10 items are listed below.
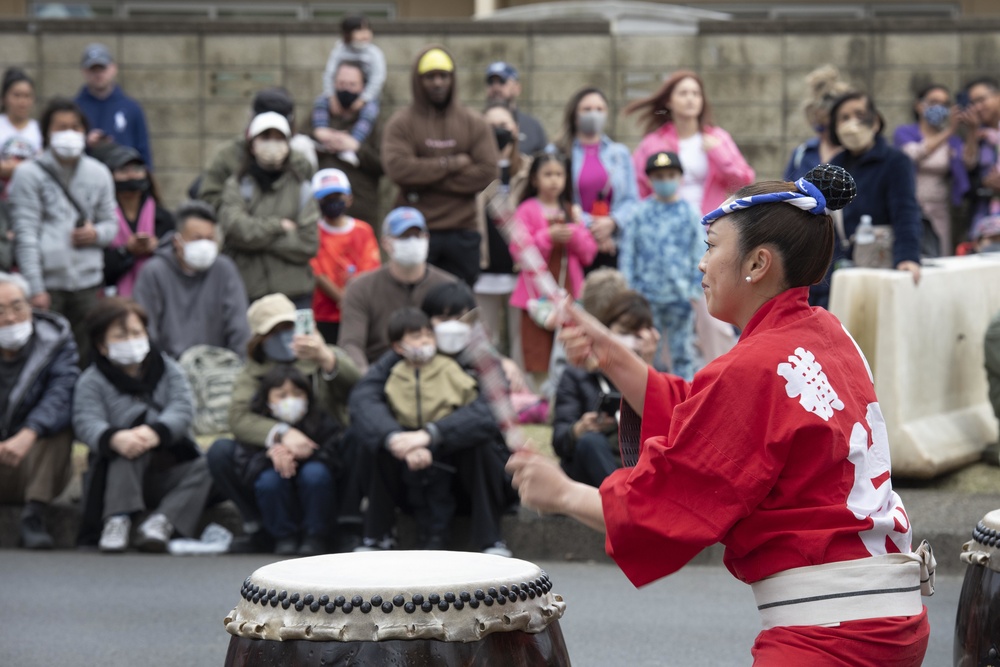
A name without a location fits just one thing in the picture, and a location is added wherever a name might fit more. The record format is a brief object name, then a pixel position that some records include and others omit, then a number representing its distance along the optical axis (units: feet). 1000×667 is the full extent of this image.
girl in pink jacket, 61.46
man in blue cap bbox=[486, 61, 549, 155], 71.41
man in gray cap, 74.08
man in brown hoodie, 61.57
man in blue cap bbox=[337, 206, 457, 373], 55.62
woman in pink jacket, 62.08
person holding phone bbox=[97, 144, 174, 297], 63.67
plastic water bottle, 54.49
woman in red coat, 19.38
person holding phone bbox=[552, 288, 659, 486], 47.47
